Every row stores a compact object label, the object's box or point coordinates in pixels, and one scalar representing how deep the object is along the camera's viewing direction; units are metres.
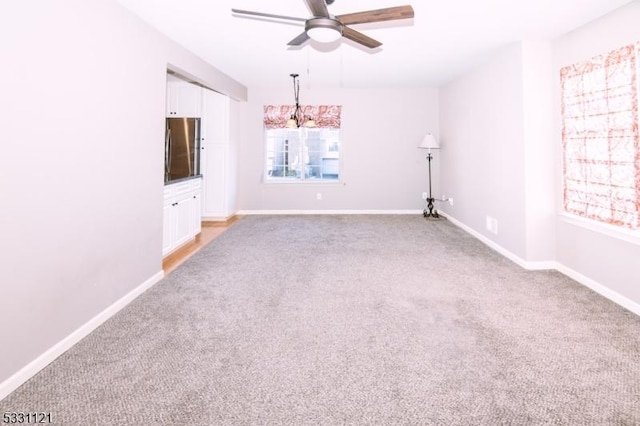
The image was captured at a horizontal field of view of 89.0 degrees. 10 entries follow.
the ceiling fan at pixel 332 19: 2.16
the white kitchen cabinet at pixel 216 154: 6.02
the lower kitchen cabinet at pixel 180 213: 3.86
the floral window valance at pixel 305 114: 6.77
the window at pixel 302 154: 6.98
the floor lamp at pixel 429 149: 6.34
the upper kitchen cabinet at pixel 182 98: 5.59
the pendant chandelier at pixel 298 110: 6.34
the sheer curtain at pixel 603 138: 2.63
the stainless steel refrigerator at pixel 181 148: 4.62
